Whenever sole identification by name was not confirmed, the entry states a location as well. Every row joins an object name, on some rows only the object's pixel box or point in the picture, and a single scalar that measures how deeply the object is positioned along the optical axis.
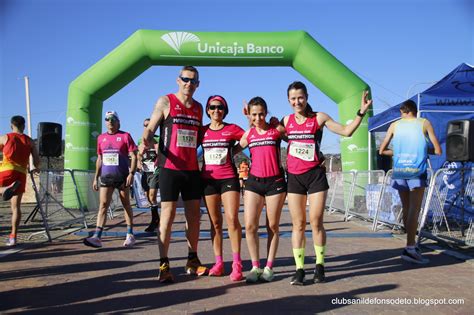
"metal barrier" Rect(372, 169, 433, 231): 8.00
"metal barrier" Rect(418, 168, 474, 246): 6.23
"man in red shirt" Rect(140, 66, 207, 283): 4.35
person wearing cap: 6.48
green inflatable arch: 13.05
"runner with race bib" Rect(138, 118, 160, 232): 8.08
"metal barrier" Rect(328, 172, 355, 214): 10.82
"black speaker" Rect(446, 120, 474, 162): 6.45
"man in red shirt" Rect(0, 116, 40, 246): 6.54
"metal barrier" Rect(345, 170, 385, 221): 9.38
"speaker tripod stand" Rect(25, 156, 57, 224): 7.76
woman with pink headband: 4.38
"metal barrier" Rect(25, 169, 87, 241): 7.68
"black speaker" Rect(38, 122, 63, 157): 11.20
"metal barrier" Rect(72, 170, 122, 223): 9.46
